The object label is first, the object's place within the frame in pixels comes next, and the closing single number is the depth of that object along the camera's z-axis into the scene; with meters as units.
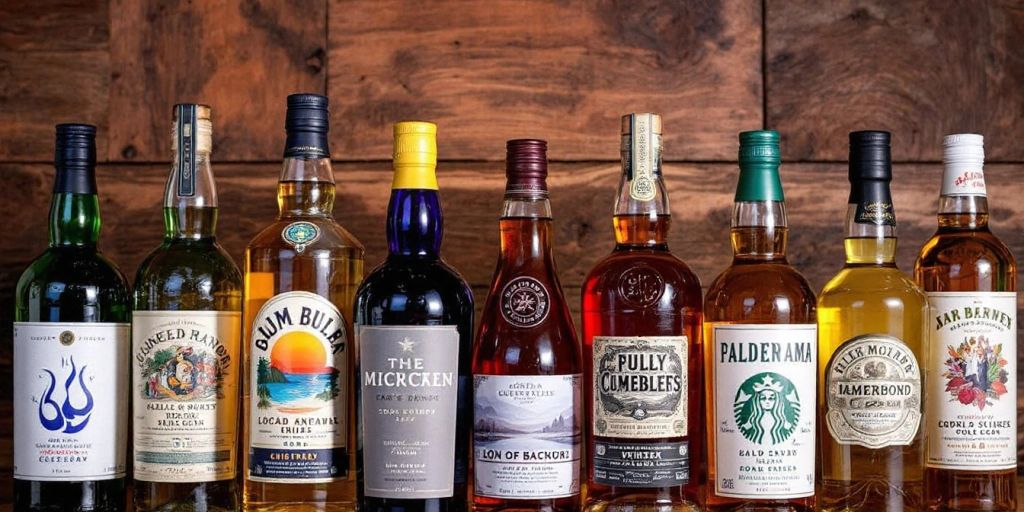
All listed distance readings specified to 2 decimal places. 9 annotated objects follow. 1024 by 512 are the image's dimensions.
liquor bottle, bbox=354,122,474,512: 1.19
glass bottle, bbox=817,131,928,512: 1.23
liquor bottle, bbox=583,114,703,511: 1.21
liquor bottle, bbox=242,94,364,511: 1.24
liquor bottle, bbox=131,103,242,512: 1.25
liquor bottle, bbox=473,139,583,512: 1.19
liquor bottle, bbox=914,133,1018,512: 1.27
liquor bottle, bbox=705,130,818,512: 1.20
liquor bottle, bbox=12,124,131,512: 1.26
